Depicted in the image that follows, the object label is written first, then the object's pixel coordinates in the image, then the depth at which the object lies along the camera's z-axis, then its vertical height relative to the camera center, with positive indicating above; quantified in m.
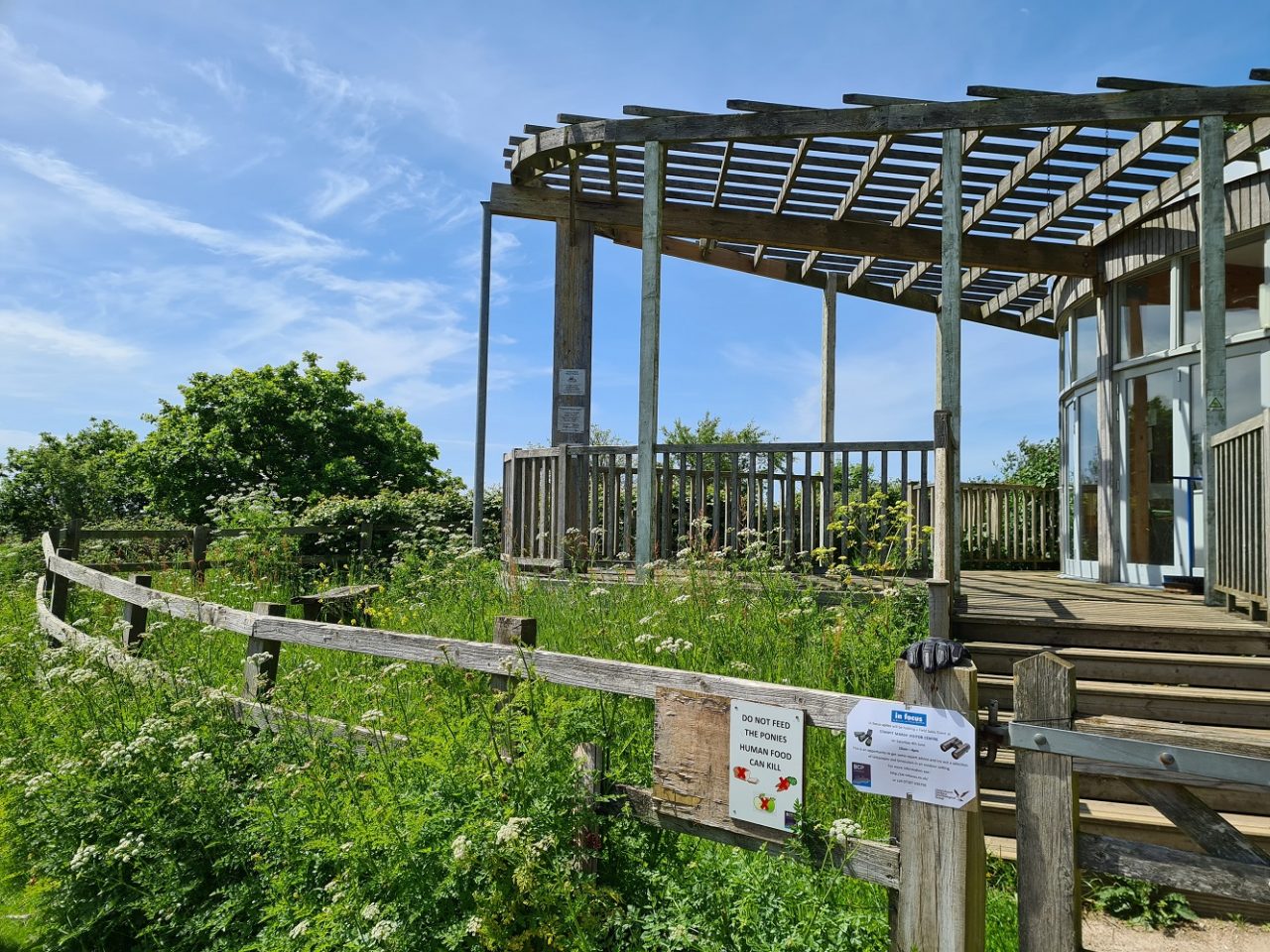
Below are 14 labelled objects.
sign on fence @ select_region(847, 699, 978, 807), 2.44 -0.67
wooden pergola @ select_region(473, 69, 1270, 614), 7.45 +3.81
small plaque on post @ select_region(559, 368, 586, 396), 10.34 +1.72
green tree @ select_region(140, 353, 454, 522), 27.25 +2.60
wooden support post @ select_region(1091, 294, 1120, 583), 10.26 +1.04
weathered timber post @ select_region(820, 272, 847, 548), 11.80 +2.44
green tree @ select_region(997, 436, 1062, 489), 18.95 +1.60
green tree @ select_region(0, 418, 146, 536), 31.75 +0.86
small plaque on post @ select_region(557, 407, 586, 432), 10.35 +1.26
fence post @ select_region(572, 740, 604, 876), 3.04 -0.99
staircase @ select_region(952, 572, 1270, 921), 4.61 -0.95
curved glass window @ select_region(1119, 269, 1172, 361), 9.74 +2.57
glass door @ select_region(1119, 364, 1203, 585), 9.20 +0.64
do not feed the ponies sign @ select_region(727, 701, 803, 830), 2.78 -0.81
